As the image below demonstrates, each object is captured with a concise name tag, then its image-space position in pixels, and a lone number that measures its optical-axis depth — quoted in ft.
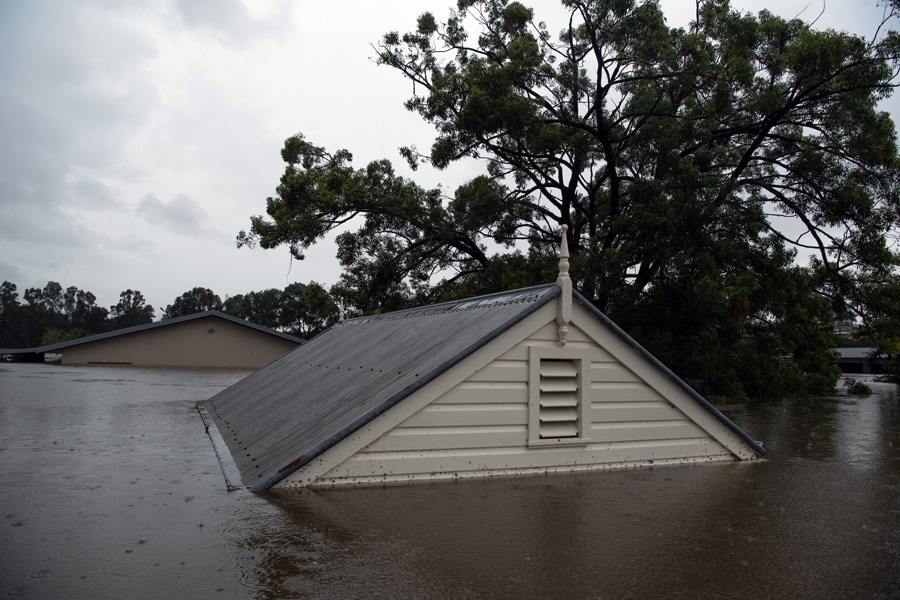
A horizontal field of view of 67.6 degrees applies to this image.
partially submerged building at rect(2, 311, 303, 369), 127.75
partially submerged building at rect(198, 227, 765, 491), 21.12
